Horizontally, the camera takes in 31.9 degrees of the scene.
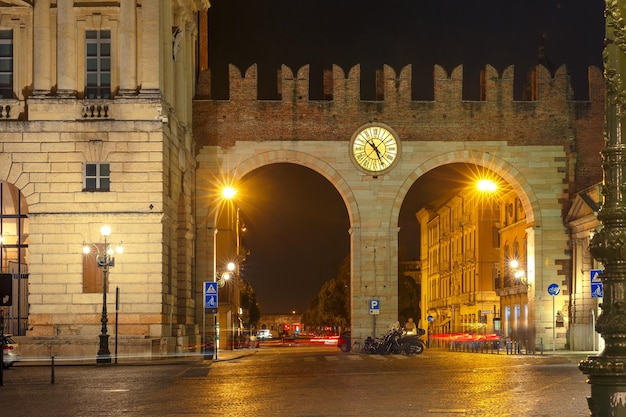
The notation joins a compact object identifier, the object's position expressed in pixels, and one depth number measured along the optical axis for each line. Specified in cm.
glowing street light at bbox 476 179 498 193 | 4851
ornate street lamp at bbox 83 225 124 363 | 3198
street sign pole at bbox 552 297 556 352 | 4250
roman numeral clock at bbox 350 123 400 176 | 4441
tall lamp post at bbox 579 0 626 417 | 957
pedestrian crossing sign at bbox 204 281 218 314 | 3638
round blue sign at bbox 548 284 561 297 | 4019
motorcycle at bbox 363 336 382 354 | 4175
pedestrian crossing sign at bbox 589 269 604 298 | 3186
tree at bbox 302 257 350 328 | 8512
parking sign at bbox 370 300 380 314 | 4291
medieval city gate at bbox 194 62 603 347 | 4425
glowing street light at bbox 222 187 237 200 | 4369
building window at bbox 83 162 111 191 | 3562
